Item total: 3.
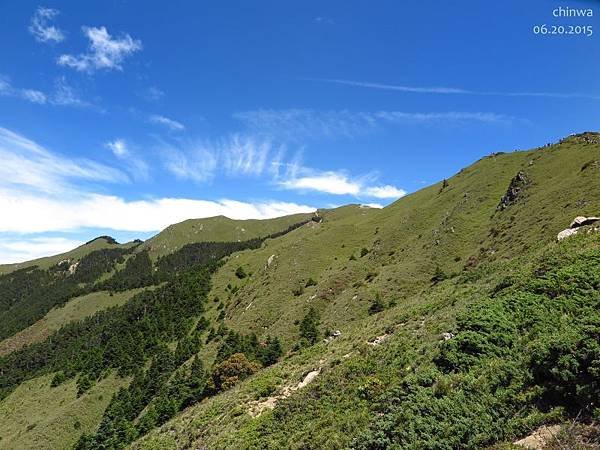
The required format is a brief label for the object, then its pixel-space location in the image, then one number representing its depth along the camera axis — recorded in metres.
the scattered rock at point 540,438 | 11.73
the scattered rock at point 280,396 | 28.94
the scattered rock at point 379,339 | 30.90
